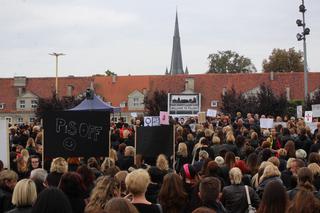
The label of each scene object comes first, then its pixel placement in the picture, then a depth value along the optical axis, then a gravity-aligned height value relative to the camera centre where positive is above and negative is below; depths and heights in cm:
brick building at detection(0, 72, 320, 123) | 7994 +367
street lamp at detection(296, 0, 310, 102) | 3084 +419
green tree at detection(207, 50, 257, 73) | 8900 +737
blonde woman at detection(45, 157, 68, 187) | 870 -81
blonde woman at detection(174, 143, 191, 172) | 1271 -89
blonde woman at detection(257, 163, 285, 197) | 888 -89
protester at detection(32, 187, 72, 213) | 514 -74
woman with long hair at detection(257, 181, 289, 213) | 618 -87
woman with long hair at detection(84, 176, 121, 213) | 674 -87
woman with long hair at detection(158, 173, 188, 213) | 727 -96
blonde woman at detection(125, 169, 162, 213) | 680 -85
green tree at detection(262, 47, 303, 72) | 7800 +682
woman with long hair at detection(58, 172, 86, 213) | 725 -88
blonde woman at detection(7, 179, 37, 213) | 647 -86
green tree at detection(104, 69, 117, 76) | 9912 +669
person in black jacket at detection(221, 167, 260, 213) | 818 -110
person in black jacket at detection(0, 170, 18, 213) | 779 -93
